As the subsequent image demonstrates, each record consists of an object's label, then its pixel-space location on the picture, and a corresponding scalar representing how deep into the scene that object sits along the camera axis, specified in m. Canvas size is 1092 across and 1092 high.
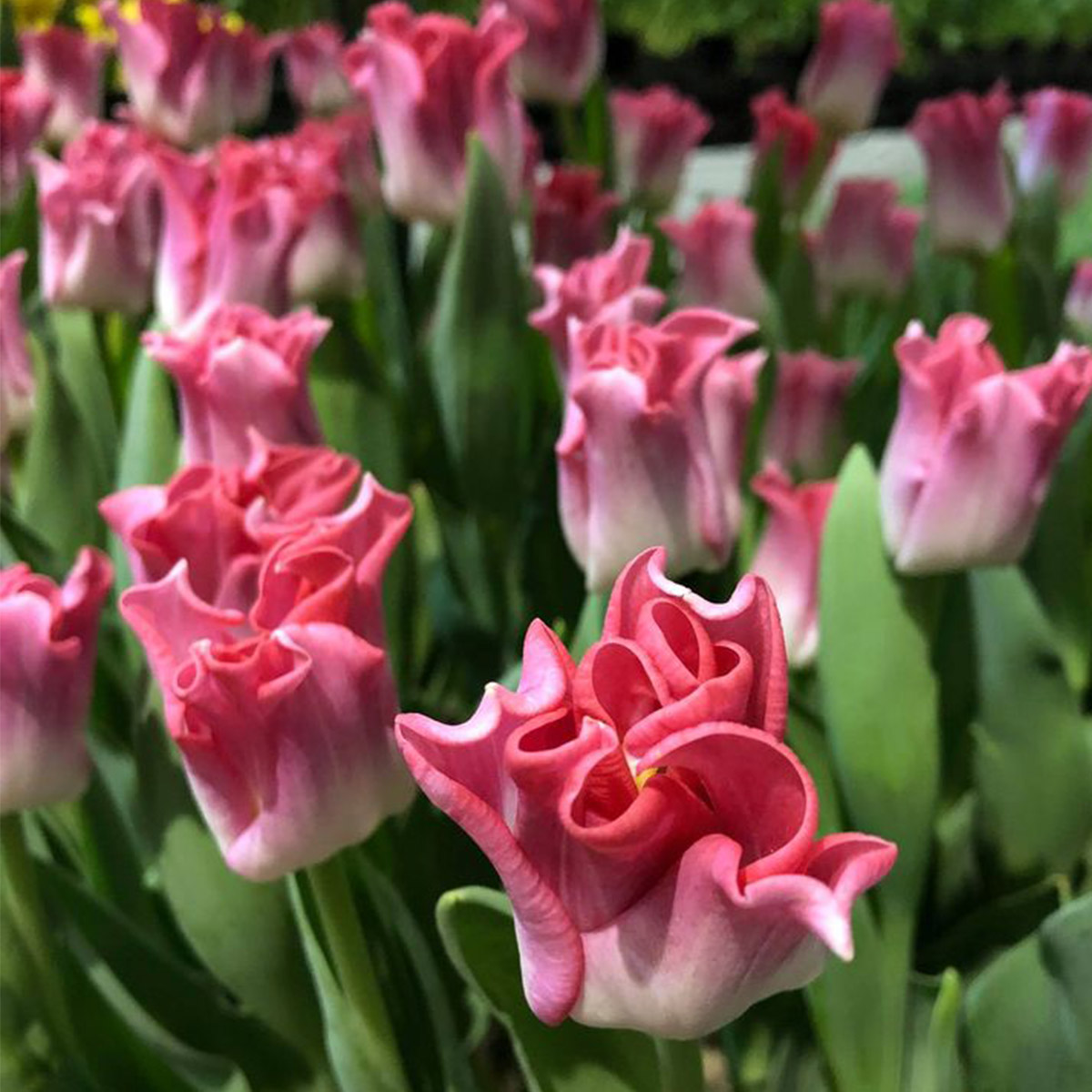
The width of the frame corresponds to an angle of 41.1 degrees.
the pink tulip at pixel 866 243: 0.75
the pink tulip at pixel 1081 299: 0.78
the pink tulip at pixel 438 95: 0.59
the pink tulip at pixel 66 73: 0.85
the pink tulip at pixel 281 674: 0.29
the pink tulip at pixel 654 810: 0.20
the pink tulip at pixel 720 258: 0.63
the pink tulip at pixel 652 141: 0.87
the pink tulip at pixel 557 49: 0.75
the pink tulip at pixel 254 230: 0.52
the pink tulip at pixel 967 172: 0.71
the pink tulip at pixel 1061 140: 0.84
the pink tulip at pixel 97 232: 0.58
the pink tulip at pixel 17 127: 0.73
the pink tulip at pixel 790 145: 0.86
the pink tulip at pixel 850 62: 0.90
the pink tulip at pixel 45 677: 0.34
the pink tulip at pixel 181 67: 0.74
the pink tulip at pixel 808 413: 0.57
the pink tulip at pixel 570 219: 0.68
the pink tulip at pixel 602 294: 0.45
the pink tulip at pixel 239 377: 0.42
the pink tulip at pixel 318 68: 0.87
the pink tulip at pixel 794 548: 0.46
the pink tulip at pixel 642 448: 0.38
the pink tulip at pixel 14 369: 0.54
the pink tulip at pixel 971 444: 0.39
